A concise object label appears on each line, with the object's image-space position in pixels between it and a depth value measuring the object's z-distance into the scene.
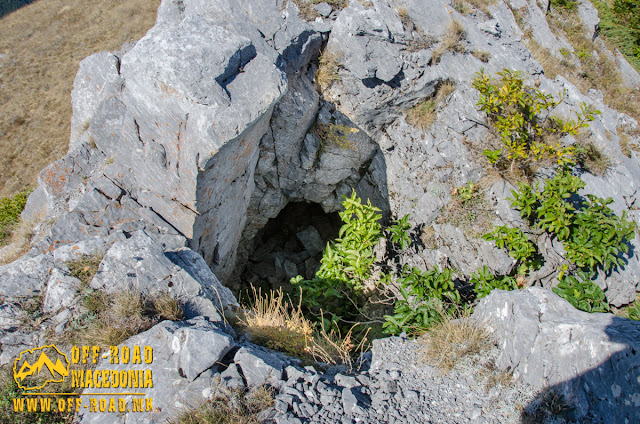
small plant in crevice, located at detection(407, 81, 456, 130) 6.82
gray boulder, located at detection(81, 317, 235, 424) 3.28
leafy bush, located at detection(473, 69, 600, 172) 5.95
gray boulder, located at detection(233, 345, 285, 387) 3.44
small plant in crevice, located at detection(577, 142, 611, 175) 6.40
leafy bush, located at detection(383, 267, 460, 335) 4.42
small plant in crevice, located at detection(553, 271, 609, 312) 4.27
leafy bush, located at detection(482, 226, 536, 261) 5.61
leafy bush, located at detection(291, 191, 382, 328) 5.80
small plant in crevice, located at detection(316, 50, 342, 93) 6.64
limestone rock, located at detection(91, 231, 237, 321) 4.17
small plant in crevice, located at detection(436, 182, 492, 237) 6.23
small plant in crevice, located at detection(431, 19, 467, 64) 6.88
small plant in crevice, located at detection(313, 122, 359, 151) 7.07
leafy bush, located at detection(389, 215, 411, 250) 5.98
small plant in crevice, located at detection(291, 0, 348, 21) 6.49
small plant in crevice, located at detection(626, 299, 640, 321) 4.25
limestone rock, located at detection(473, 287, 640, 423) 2.63
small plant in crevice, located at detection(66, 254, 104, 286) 4.21
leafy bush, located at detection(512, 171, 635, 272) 5.20
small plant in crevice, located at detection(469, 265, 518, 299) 5.06
